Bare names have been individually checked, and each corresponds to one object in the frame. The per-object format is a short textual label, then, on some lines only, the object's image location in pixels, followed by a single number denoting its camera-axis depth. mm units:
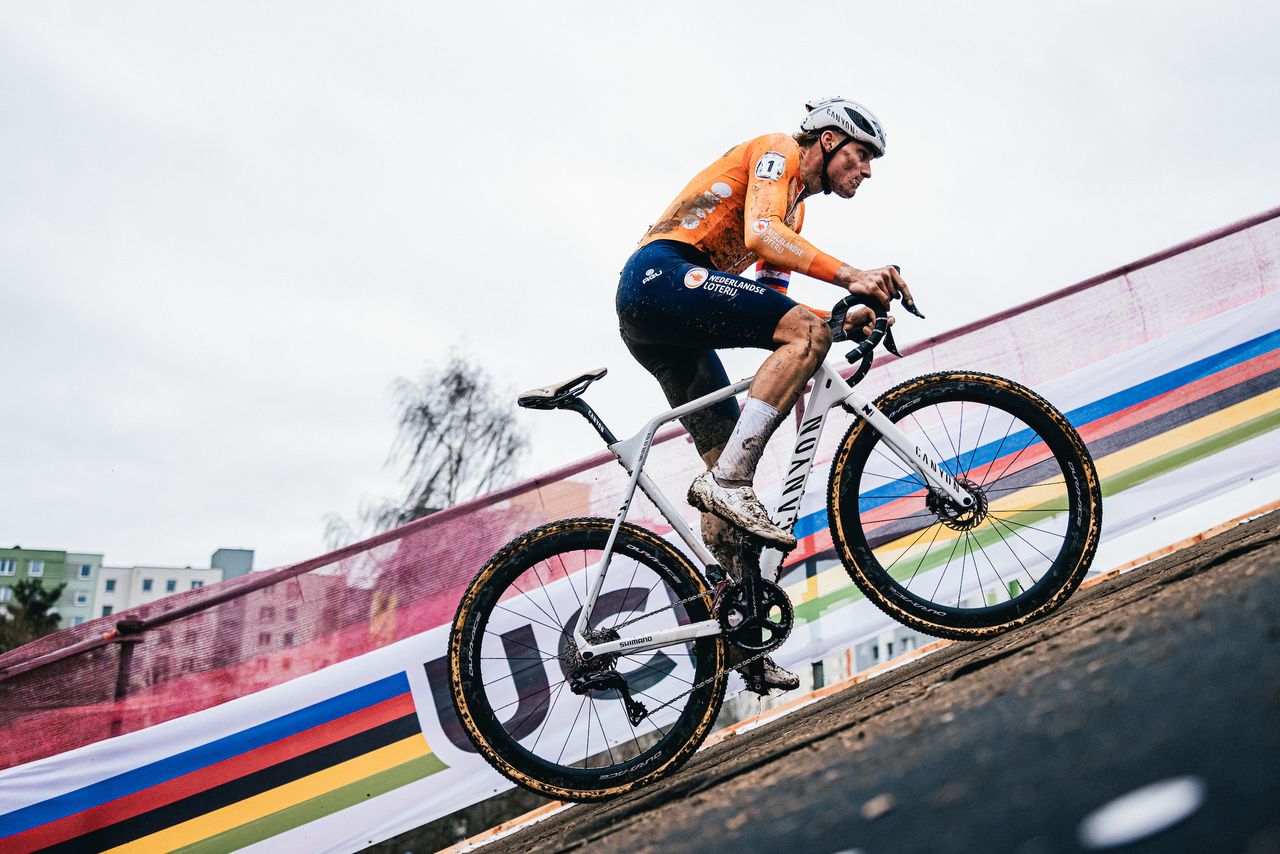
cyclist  3100
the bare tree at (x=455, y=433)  25703
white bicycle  3016
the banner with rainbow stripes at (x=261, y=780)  4617
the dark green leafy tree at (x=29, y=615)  39750
